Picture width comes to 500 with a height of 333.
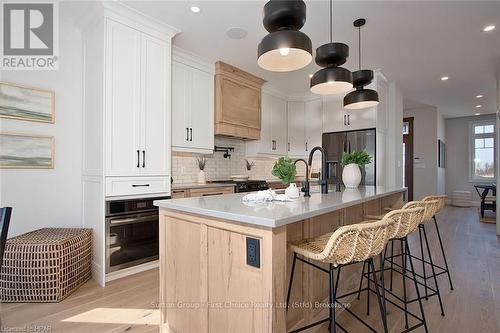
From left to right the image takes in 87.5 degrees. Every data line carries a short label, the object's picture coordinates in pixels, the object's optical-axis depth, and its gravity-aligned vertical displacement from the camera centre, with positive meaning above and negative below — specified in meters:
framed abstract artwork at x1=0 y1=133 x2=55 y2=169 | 2.51 +0.16
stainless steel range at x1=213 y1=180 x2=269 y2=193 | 3.95 -0.29
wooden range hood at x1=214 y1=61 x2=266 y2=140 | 3.96 +1.04
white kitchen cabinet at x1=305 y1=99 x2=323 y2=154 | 5.40 +0.92
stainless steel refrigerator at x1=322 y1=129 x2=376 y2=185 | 4.43 +0.36
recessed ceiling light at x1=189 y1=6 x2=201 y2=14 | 2.59 +1.58
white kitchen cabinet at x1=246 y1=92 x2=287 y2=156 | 4.87 +0.71
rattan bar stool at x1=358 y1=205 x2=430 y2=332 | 1.61 -0.36
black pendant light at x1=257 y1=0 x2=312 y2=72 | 1.52 +0.86
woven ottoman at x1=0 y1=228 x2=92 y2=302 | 2.16 -0.87
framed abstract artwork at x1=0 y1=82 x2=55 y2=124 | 2.51 +0.64
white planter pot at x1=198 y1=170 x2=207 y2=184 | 3.91 -0.15
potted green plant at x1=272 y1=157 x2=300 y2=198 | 2.01 -0.03
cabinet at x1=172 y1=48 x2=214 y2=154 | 3.45 +0.87
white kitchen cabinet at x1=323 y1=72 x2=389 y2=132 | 4.37 +0.93
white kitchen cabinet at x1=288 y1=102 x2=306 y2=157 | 5.52 +0.81
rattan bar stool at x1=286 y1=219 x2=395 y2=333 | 1.23 -0.39
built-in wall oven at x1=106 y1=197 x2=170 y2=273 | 2.60 -0.70
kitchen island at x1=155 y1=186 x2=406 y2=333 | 1.21 -0.53
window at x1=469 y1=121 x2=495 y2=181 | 7.90 +0.46
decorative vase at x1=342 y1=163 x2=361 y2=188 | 2.83 -0.09
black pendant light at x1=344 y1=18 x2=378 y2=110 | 2.65 +0.76
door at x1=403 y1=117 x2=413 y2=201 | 7.54 +0.40
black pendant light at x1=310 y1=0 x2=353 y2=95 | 2.09 +0.85
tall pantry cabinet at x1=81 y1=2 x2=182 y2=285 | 2.55 +0.60
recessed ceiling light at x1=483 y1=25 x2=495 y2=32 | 2.97 +1.60
